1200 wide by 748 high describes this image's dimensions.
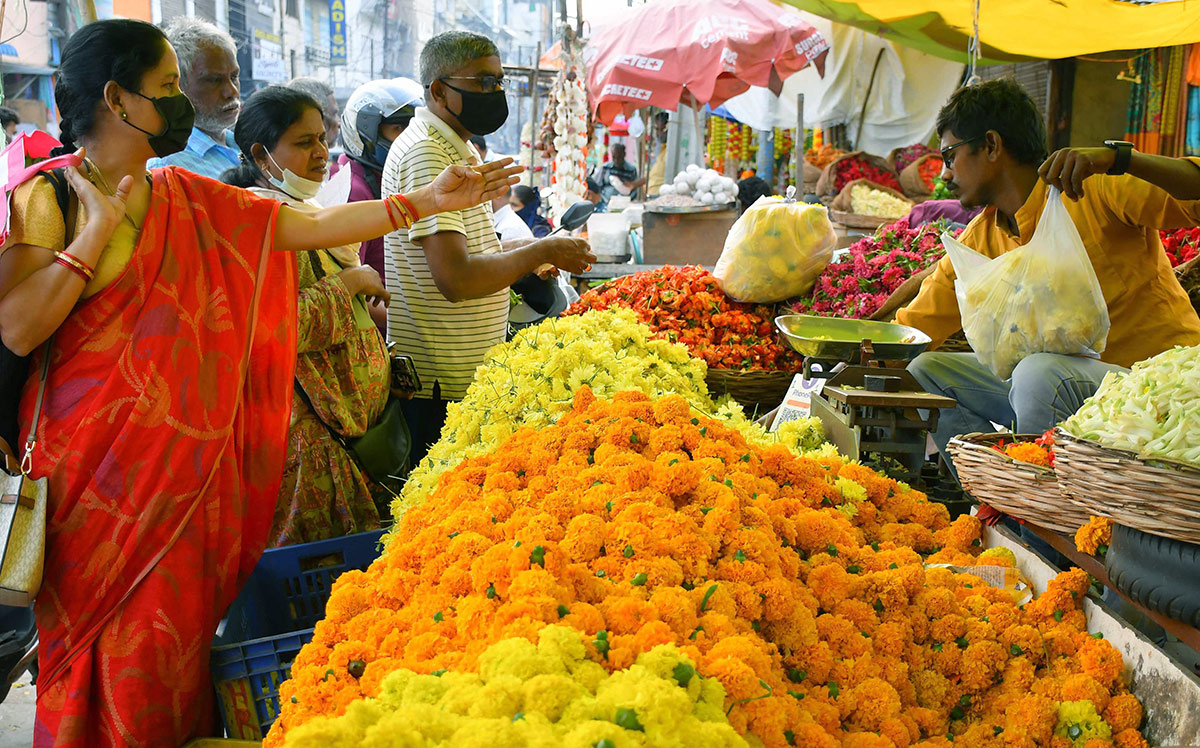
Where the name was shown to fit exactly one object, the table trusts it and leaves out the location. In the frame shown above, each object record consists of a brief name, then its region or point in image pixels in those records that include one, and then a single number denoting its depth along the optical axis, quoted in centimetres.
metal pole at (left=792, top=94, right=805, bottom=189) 958
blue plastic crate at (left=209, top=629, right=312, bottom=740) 200
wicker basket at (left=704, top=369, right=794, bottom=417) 371
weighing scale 229
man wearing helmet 417
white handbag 193
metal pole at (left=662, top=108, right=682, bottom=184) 1266
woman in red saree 202
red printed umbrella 880
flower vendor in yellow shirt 249
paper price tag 283
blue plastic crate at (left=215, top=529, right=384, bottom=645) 238
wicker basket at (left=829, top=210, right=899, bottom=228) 767
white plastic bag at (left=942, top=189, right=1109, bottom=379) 254
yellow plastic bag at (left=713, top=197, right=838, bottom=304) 402
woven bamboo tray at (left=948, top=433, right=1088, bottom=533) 183
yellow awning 601
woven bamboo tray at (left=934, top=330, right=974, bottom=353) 374
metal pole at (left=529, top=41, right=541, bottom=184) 1052
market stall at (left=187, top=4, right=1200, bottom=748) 125
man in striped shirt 291
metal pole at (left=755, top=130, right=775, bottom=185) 1220
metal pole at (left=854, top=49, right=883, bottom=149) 1067
